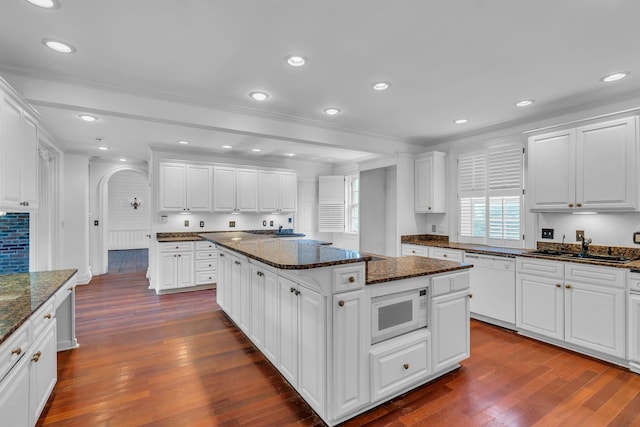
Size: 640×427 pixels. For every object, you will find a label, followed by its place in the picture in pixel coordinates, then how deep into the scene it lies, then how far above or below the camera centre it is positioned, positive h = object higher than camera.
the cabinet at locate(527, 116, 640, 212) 2.90 +0.45
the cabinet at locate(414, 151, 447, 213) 4.78 +0.47
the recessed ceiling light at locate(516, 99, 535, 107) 3.21 +1.17
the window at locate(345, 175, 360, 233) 7.00 +0.20
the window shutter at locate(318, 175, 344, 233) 7.05 +0.23
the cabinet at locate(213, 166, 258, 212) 5.85 +0.44
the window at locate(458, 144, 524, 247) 3.97 +0.22
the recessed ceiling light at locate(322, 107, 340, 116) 3.48 +1.17
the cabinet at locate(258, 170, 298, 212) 6.30 +0.44
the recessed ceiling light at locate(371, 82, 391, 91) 2.82 +1.18
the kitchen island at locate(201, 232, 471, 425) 1.92 -0.81
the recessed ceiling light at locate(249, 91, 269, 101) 3.01 +1.16
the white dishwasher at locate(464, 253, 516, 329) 3.54 -0.93
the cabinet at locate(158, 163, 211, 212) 5.38 +0.44
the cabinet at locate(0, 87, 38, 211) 2.00 +0.40
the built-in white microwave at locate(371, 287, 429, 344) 2.14 -0.74
